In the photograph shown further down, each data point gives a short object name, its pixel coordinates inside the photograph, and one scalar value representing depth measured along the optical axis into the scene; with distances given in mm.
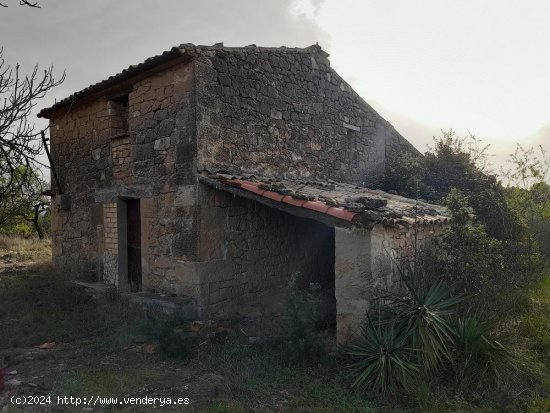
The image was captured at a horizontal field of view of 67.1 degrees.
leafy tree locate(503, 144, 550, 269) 8414
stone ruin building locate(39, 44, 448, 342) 5559
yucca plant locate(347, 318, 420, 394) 4156
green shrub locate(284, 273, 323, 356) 4902
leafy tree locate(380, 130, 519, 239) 9905
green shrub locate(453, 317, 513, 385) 4324
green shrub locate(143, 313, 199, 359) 5258
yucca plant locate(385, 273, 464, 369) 4344
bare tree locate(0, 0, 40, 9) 4468
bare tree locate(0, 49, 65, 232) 5570
